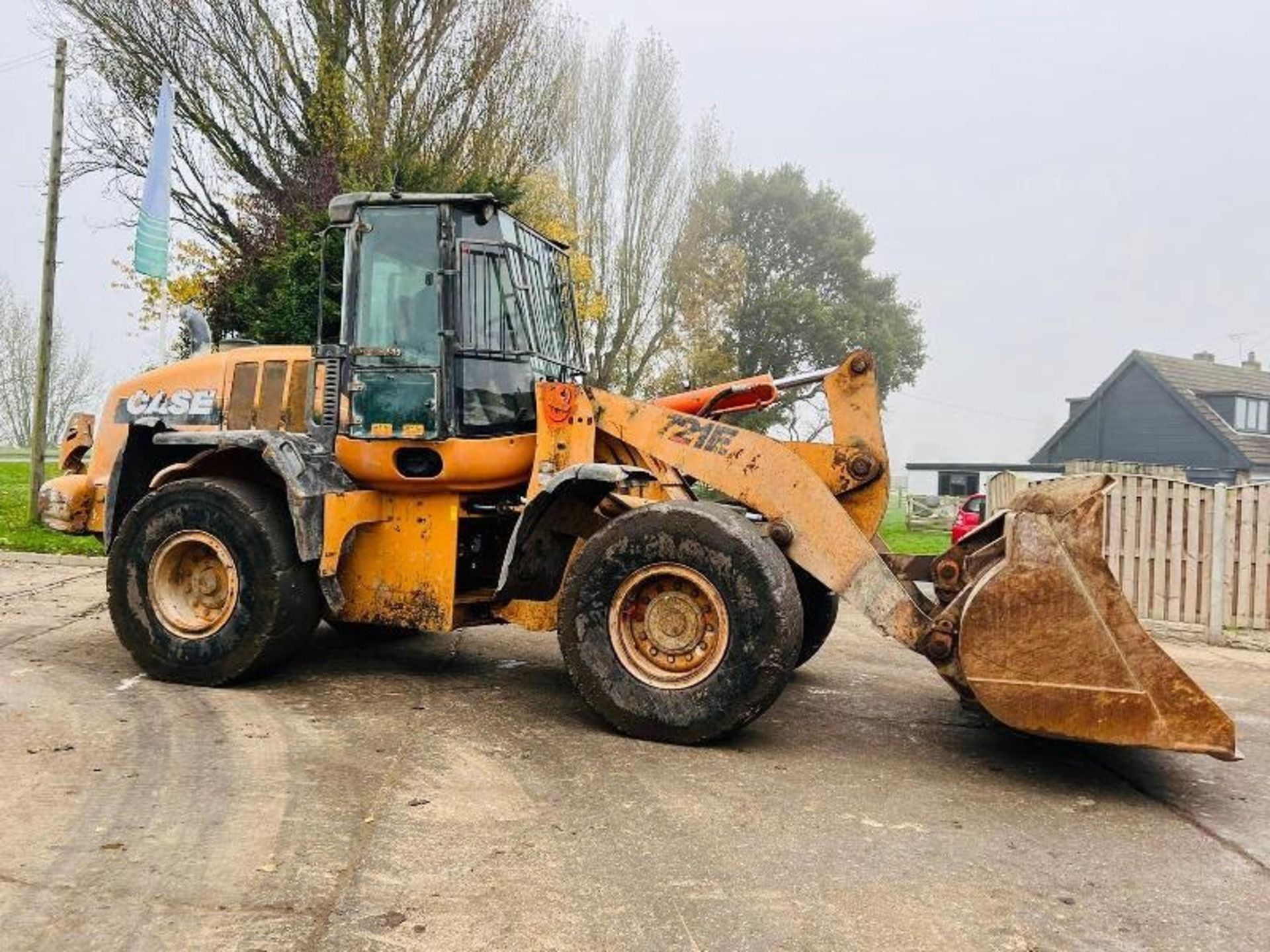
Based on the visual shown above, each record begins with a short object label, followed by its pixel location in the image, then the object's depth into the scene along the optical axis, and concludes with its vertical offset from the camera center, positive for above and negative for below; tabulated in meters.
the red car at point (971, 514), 12.61 -0.27
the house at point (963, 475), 29.61 +0.57
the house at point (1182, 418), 32.91 +2.91
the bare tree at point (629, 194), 29.12 +8.22
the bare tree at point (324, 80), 19.23 +7.42
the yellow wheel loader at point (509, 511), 5.15 -0.19
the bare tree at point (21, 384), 45.50 +3.18
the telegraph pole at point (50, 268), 15.27 +2.80
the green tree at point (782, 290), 32.62 +7.09
